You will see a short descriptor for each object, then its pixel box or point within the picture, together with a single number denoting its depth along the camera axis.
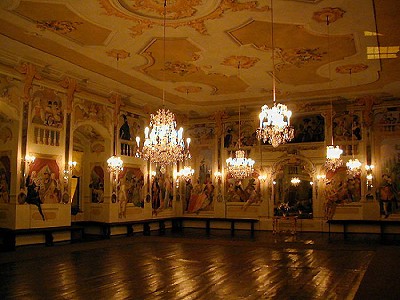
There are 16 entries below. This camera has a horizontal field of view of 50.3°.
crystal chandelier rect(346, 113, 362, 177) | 15.60
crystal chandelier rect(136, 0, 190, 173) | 9.49
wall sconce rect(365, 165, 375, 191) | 16.78
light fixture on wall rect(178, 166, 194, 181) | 17.53
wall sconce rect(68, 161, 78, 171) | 16.66
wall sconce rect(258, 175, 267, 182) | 18.64
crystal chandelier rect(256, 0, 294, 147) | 8.95
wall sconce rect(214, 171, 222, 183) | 19.37
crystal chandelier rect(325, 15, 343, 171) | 12.98
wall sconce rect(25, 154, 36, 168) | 12.58
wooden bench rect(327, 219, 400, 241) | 16.20
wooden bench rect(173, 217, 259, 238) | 18.02
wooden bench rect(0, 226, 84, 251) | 11.80
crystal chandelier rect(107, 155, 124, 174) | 14.07
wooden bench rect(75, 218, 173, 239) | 15.62
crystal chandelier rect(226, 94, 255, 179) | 14.36
